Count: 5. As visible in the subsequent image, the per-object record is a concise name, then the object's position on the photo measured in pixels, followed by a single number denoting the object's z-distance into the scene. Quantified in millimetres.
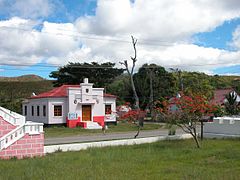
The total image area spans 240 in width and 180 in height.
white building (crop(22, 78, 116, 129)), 37531
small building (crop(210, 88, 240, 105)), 58838
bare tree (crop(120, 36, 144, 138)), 42719
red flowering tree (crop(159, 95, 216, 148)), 17922
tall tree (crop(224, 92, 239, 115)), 39094
